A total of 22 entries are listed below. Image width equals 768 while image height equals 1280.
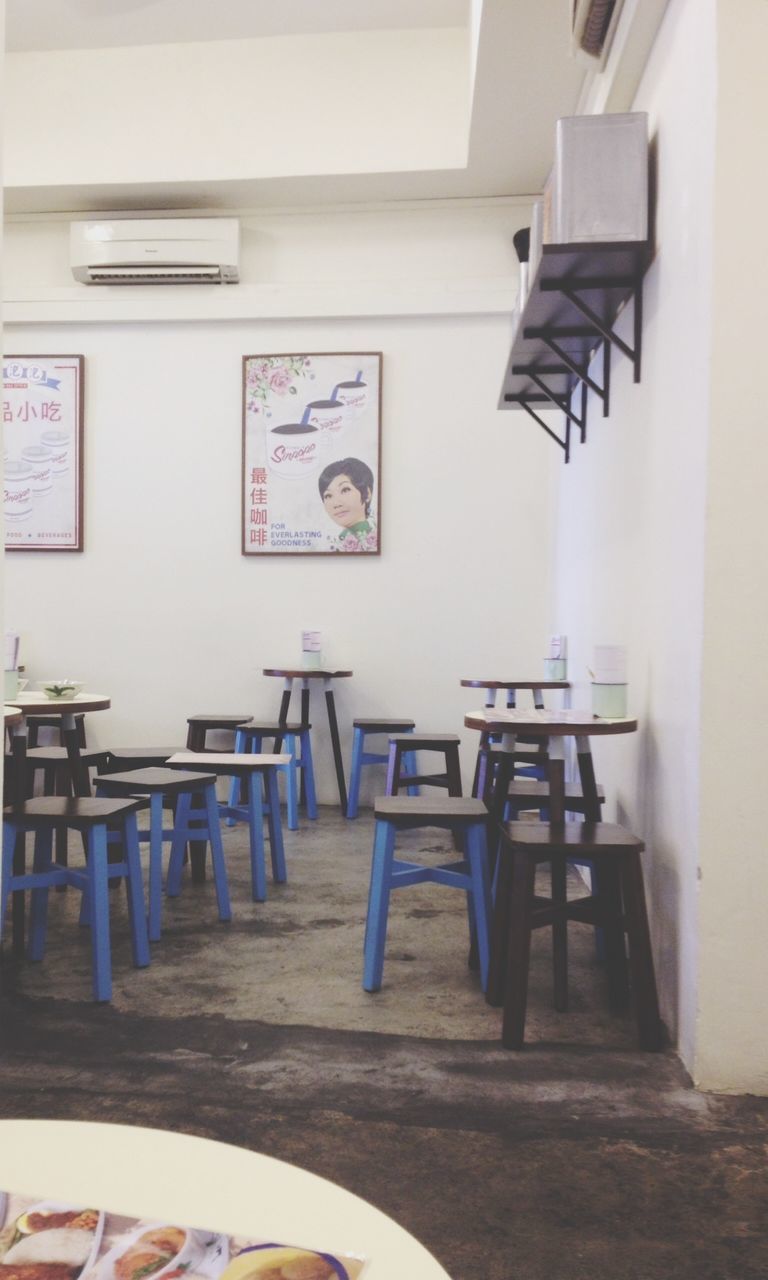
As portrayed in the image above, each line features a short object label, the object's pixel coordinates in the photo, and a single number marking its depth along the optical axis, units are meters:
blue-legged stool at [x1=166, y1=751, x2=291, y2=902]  3.83
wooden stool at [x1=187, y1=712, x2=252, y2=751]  5.25
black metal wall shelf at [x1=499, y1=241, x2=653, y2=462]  3.05
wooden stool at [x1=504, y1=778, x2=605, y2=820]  3.19
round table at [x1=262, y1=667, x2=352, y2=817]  5.50
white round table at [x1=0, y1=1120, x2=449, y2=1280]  0.63
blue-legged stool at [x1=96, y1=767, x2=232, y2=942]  3.38
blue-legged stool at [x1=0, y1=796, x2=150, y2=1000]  2.79
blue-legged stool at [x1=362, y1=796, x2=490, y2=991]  2.81
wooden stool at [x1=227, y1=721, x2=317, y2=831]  5.18
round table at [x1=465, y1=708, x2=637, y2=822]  2.64
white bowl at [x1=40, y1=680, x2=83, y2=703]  3.50
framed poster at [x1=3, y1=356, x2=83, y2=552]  6.23
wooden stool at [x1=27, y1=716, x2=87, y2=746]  5.22
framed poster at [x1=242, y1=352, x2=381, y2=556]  6.03
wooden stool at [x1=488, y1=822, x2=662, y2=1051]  2.46
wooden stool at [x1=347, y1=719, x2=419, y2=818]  5.39
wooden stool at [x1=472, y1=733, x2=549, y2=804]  3.28
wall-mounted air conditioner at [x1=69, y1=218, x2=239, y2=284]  5.91
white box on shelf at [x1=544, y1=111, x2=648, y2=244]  2.95
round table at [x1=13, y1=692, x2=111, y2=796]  3.28
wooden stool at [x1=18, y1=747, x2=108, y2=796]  3.95
